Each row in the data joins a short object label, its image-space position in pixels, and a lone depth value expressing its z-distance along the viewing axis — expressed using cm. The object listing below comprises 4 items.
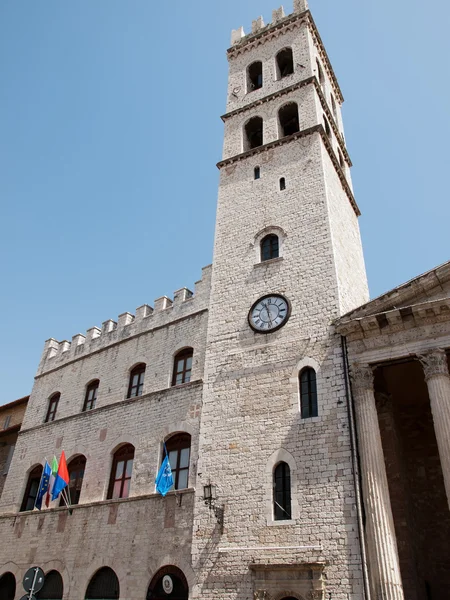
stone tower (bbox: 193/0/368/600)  1184
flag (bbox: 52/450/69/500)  1650
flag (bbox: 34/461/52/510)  1730
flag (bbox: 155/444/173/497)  1416
